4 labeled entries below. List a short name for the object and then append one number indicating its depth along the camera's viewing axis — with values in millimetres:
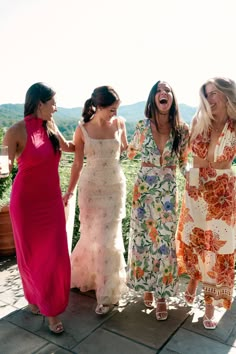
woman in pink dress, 2607
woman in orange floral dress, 2727
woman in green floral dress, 2875
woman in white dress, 3014
